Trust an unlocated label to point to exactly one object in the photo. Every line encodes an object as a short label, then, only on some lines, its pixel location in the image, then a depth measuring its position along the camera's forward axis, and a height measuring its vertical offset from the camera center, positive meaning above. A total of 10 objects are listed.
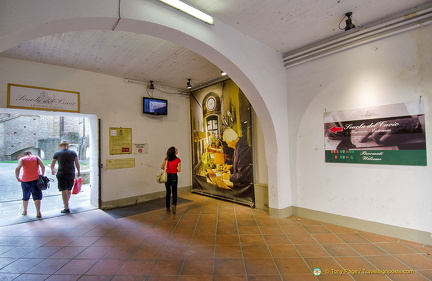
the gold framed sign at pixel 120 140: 4.89 +0.20
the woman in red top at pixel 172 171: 4.33 -0.50
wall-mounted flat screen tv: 5.36 +1.12
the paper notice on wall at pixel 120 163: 4.81 -0.35
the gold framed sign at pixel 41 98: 3.74 +1.02
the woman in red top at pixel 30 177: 4.00 -0.52
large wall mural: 4.67 +0.08
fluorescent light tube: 2.37 +1.67
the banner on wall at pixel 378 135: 2.73 +0.11
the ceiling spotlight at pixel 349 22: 2.77 +1.64
